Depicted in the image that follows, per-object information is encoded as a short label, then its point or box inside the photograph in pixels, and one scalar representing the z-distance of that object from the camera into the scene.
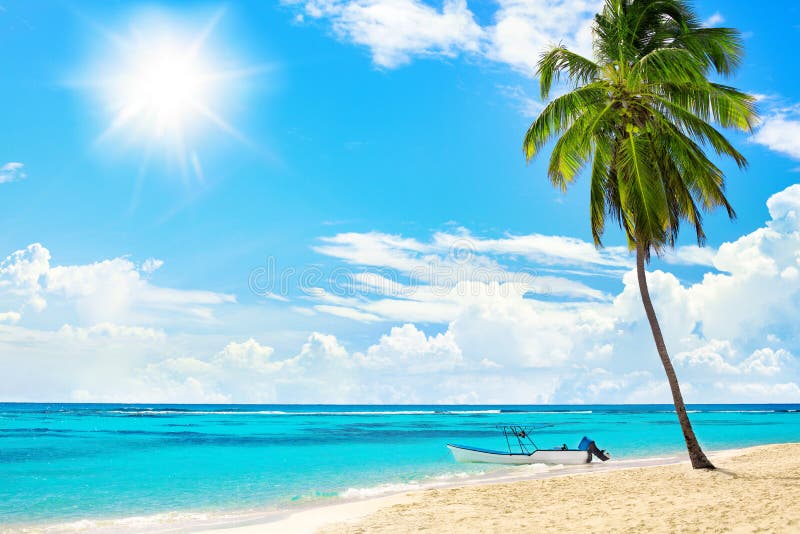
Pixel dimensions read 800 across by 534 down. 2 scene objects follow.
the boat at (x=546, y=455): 22.25
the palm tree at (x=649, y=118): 13.86
